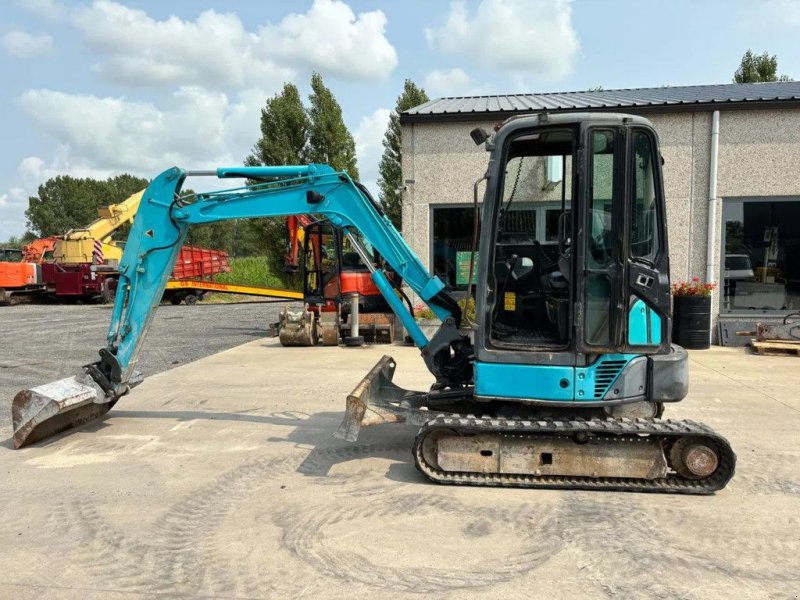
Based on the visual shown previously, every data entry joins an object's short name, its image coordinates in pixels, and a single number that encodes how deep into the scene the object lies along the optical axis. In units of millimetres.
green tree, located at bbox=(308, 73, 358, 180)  31469
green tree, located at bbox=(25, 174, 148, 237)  67250
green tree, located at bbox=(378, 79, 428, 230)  33625
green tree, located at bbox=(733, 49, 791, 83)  28031
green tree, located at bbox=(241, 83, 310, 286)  30719
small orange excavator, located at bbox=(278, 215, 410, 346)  12297
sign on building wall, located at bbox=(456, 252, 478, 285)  12293
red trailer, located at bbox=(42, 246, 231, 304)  24031
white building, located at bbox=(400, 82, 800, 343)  11594
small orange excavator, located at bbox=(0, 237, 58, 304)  23750
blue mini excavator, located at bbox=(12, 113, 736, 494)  4312
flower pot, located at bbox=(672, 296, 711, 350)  11305
